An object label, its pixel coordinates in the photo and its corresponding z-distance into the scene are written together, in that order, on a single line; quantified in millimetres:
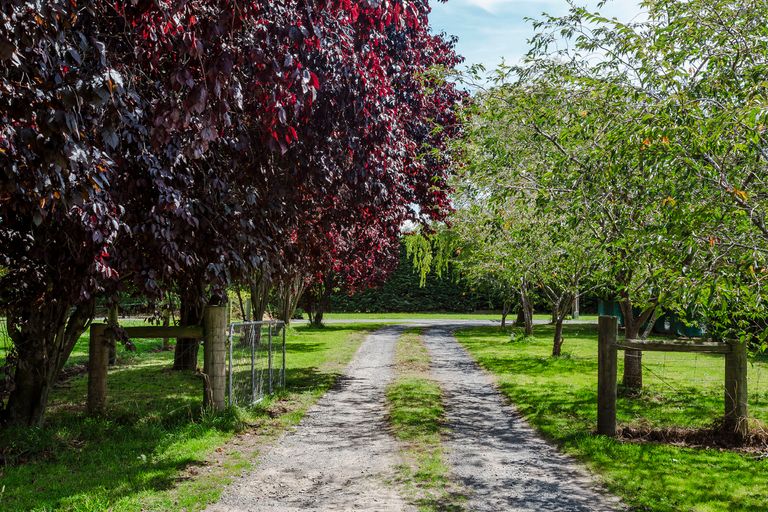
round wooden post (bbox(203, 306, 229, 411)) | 8406
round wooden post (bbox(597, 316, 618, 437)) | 7746
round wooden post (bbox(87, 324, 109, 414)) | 8312
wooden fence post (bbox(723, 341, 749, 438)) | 7680
